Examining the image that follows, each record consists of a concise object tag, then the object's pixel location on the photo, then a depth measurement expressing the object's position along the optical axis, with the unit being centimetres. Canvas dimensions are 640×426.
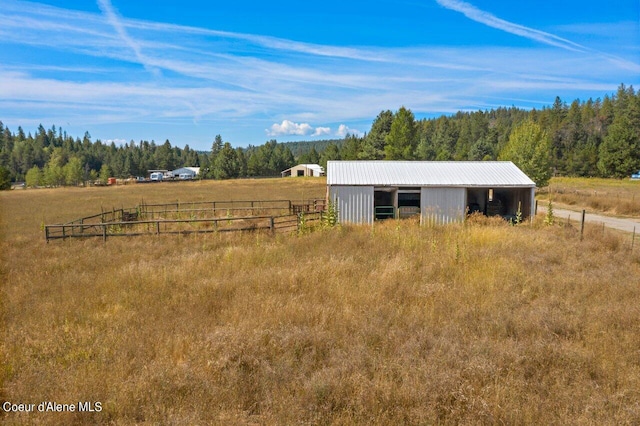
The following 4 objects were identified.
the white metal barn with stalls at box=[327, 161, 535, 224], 2139
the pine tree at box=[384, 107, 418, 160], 5710
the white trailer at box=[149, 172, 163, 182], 10985
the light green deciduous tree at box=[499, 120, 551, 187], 3875
